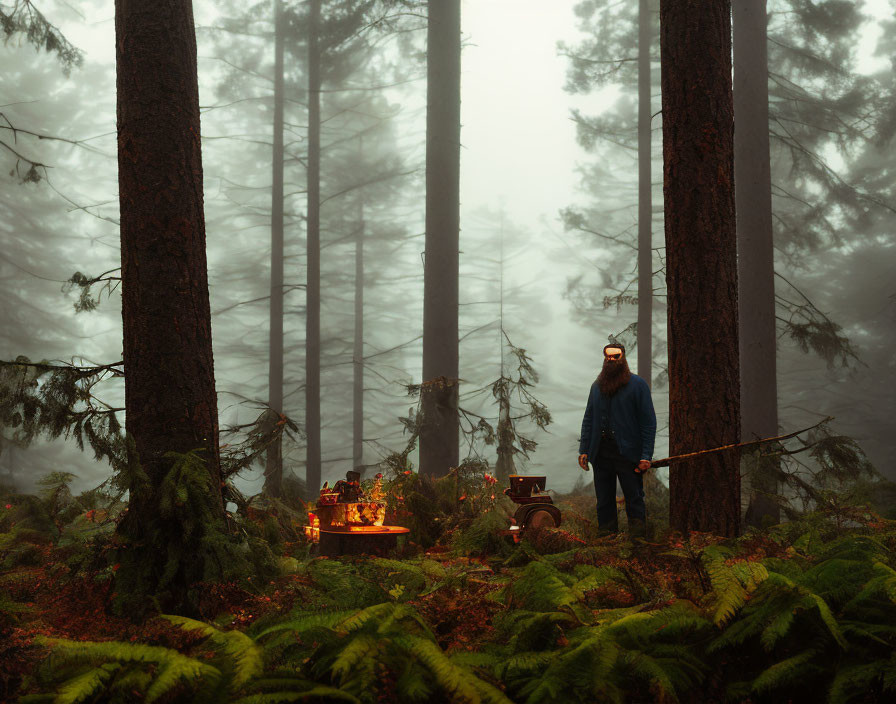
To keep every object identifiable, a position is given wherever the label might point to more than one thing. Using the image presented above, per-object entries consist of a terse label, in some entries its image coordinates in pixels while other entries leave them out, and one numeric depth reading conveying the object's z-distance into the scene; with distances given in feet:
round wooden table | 20.25
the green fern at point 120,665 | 7.97
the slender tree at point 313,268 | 54.85
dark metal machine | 21.81
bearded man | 23.29
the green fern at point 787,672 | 8.63
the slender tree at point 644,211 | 50.93
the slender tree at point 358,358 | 84.69
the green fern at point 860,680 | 8.20
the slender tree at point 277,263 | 60.29
